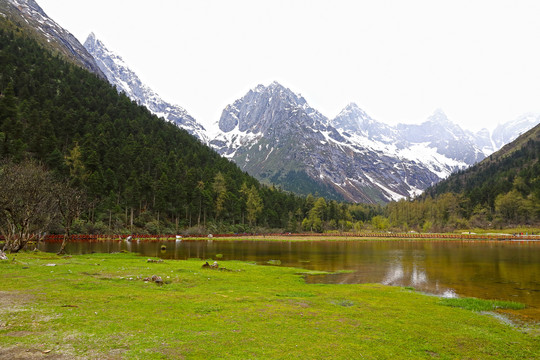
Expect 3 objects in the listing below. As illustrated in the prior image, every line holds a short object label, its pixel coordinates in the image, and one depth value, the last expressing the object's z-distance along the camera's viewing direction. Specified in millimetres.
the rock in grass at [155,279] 26609
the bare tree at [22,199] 42969
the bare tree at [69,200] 47112
